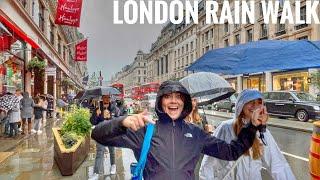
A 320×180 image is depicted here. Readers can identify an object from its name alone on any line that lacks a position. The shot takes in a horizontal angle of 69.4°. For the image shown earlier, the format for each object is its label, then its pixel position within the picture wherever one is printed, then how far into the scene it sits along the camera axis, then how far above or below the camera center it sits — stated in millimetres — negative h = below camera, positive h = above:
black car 13033 -798
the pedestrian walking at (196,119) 4463 -535
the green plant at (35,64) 11452 +1365
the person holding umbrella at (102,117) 4684 -533
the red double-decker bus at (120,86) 28657 +684
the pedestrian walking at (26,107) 9173 -612
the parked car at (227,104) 19964 -1196
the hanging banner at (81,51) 21712 +3892
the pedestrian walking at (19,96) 9130 -173
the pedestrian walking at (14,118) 8504 -985
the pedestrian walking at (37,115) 9627 -987
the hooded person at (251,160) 2116 -644
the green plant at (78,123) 5969 -818
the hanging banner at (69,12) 11908 +4166
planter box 4759 -1393
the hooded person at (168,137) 1550 -321
